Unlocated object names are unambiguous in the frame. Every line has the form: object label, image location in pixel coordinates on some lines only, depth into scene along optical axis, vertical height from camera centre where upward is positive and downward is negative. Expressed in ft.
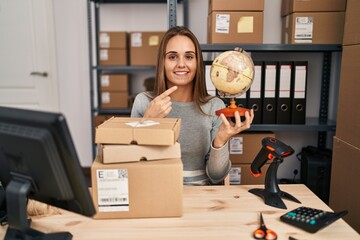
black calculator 2.71 -1.30
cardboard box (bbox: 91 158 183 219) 2.83 -1.07
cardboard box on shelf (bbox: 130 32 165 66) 8.41 +0.43
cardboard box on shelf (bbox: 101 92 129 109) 8.68 -0.94
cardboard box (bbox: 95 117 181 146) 2.85 -0.61
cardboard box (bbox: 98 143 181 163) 2.84 -0.76
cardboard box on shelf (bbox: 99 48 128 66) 8.52 +0.20
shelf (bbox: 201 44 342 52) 6.56 +0.35
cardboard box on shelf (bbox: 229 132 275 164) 6.84 -1.67
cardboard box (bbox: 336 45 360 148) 5.31 -0.55
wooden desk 2.67 -1.36
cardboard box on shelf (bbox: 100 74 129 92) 8.55 -0.46
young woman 4.64 -0.53
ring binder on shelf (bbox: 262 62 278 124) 6.59 -0.57
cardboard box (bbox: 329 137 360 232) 5.30 -1.95
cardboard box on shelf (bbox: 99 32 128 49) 8.35 +0.60
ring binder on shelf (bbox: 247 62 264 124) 6.61 -0.61
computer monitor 2.06 -0.66
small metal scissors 2.60 -1.33
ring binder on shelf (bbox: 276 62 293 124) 6.60 -0.59
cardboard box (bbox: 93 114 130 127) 8.77 -1.42
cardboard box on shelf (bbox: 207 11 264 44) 6.46 +0.73
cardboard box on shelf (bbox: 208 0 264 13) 6.42 +1.14
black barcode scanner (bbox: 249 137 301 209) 3.23 -1.06
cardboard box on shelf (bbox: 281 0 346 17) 6.44 +1.15
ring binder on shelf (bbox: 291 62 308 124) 6.62 -0.57
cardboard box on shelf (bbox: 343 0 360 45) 5.37 +0.69
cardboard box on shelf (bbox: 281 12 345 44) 6.49 +0.74
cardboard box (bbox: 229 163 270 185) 6.87 -2.30
